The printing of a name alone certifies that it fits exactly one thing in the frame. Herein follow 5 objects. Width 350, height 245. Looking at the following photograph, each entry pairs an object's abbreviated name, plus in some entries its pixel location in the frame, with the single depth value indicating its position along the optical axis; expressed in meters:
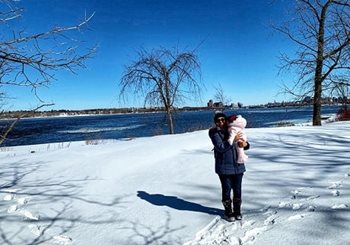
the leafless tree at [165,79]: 14.82
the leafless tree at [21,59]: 3.26
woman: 4.64
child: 4.59
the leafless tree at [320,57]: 12.86
